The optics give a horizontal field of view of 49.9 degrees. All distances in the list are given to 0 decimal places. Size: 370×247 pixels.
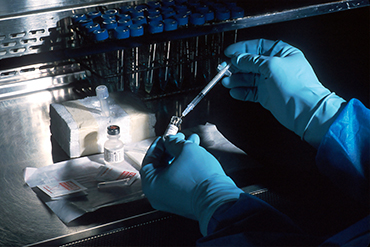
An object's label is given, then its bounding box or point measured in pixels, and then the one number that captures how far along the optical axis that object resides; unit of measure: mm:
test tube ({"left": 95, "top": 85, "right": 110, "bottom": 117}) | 1515
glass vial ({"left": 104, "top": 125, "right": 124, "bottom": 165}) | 1372
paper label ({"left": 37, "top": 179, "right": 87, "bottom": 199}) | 1216
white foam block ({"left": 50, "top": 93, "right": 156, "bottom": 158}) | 1429
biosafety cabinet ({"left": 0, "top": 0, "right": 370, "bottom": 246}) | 1149
